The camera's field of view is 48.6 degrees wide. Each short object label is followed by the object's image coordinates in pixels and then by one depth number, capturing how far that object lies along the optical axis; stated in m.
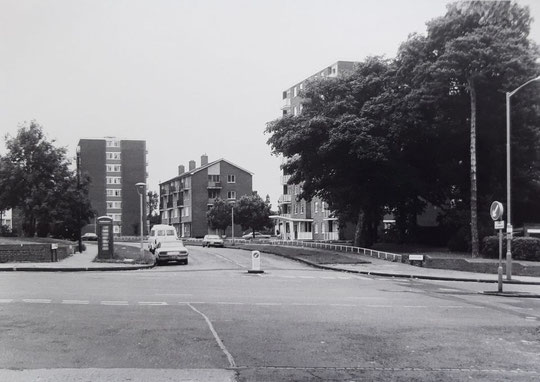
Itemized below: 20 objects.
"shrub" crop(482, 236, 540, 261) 33.00
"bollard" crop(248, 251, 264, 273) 26.30
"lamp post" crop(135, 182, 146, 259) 34.75
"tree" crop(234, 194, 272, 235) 94.81
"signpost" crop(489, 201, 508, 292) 20.47
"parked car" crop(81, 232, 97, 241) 87.06
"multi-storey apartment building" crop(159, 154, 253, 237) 102.62
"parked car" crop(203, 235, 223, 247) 58.94
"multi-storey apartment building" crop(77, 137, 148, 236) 110.25
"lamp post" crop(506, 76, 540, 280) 24.50
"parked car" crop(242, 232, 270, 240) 92.74
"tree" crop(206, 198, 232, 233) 94.88
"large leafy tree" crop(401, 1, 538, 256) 33.84
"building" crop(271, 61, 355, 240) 76.38
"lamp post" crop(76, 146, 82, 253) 39.92
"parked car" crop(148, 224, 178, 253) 41.53
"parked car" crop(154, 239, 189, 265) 32.78
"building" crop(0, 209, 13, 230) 103.19
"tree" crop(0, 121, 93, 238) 47.75
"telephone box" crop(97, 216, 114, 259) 32.56
